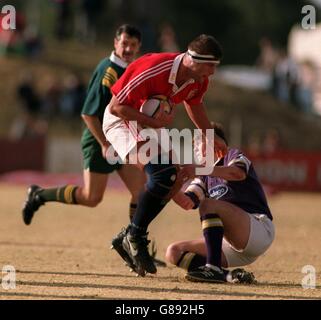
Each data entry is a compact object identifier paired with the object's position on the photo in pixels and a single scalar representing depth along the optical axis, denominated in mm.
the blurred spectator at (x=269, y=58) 36781
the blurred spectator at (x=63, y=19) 31677
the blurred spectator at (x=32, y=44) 32562
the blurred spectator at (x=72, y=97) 28750
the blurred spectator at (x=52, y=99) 29672
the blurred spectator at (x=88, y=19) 31697
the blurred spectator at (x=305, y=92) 35375
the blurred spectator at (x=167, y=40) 30672
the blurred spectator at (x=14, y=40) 30875
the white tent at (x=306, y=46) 47344
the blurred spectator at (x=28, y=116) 28938
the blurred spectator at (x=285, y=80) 32938
